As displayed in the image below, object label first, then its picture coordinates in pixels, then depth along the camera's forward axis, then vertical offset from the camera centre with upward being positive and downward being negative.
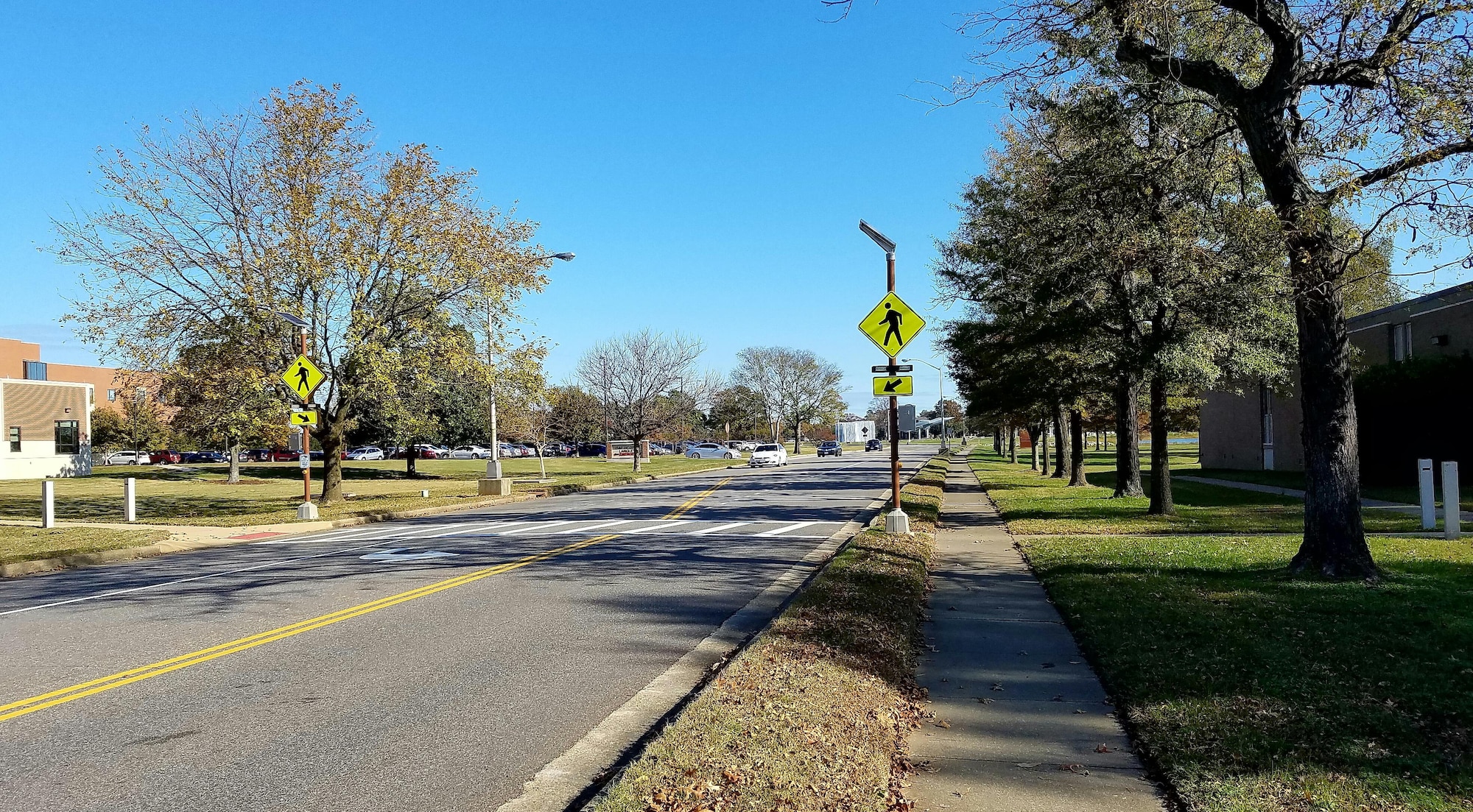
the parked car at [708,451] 82.00 -1.45
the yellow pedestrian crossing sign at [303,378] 21.78 +1.44
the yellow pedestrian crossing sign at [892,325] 15.80 +1.80
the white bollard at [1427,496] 14.66 -1.12
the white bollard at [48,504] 20.22 -1.25
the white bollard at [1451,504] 13.60 -1.17
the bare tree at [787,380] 108.75 +6.19
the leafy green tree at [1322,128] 9.04 +3.07
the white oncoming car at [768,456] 59.89 -1.42
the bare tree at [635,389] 54.28 +2.71
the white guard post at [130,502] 22.62 -1.41
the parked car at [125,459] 86.34 -1.39
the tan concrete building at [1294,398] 25.33 +1.15
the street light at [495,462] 30.86 -0.80
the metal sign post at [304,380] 21.78 +1.41
